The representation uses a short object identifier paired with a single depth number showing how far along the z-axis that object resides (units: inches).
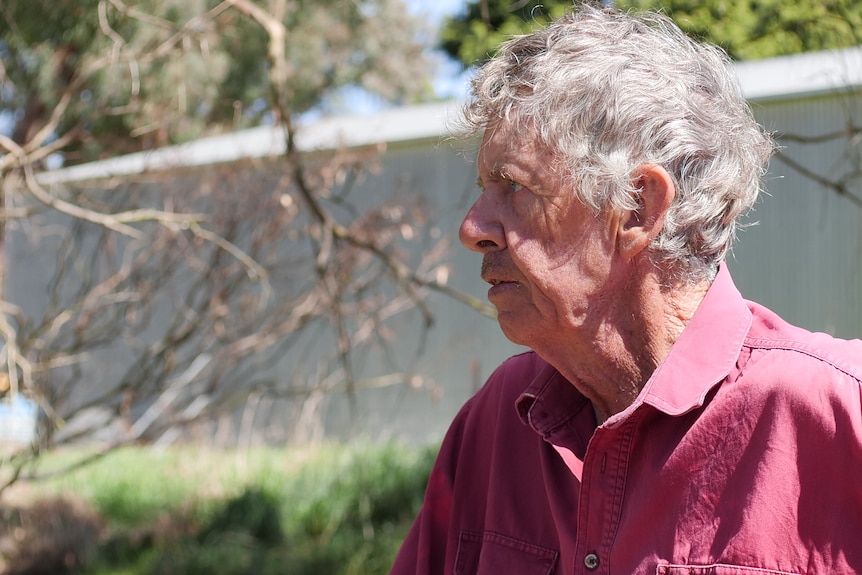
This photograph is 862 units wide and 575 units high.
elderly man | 49.1
